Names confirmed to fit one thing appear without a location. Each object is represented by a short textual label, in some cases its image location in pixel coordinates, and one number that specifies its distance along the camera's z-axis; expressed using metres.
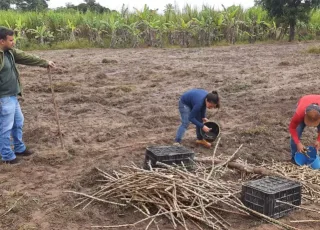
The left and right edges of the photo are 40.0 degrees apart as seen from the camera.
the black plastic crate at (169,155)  4.56
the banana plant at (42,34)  18.78
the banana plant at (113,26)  19.17
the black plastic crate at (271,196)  3.80
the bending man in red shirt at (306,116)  4.51
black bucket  6.01
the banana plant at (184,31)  19.42
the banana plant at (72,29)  19.47
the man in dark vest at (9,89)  5.03
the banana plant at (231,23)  20.23
